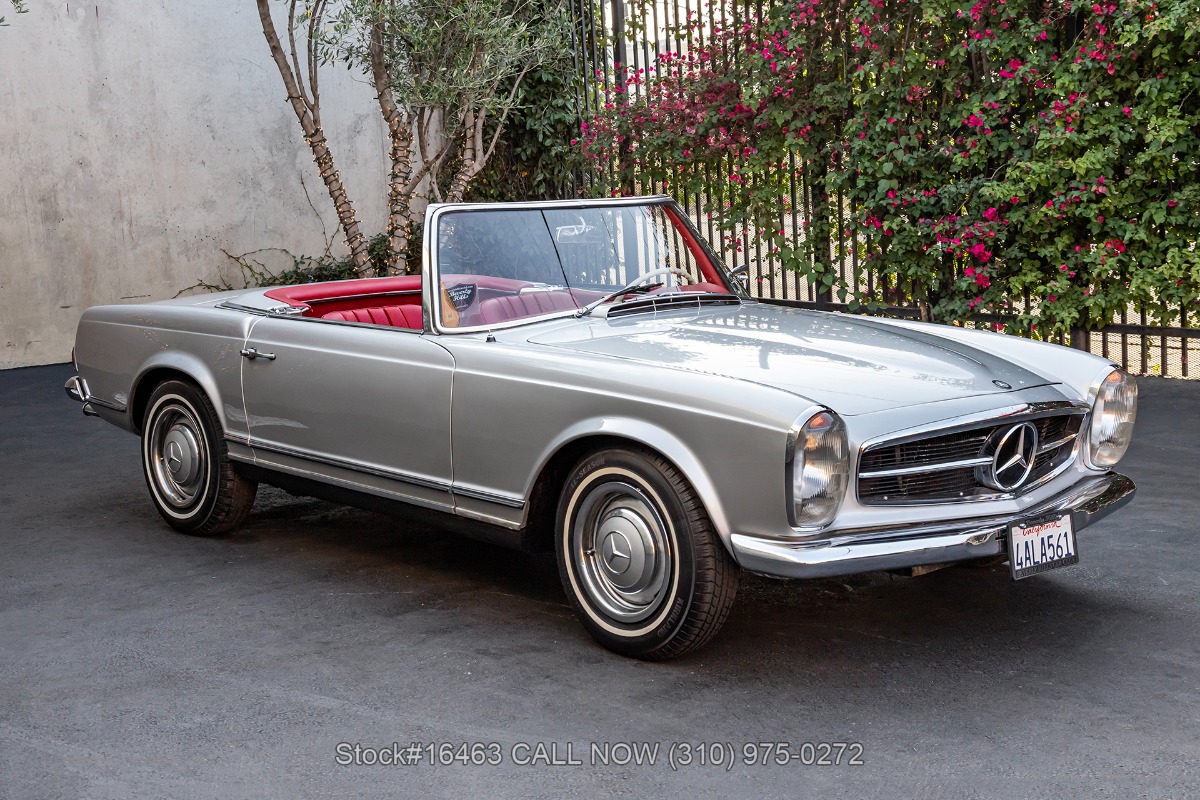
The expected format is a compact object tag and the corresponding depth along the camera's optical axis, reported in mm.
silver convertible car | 3465
